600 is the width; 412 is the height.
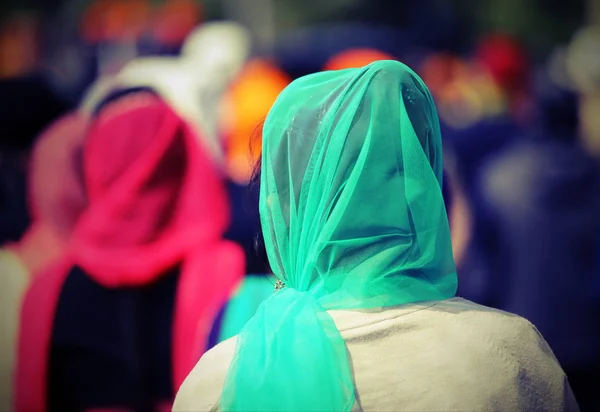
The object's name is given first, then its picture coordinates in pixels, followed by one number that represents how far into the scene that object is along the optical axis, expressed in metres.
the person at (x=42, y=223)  5.67
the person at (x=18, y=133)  7.34
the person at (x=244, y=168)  4.05
